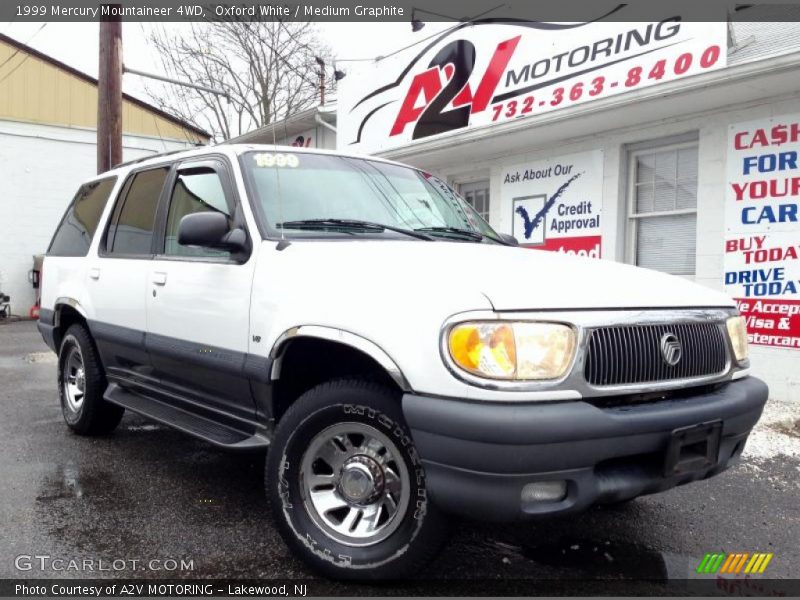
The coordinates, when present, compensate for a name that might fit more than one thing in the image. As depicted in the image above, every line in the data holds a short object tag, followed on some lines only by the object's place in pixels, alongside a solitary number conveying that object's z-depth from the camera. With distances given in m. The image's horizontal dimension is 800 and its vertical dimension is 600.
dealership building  6.55
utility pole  9.62
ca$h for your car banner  6.50
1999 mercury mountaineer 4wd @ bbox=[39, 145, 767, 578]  2.49
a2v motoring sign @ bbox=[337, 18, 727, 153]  7.02
